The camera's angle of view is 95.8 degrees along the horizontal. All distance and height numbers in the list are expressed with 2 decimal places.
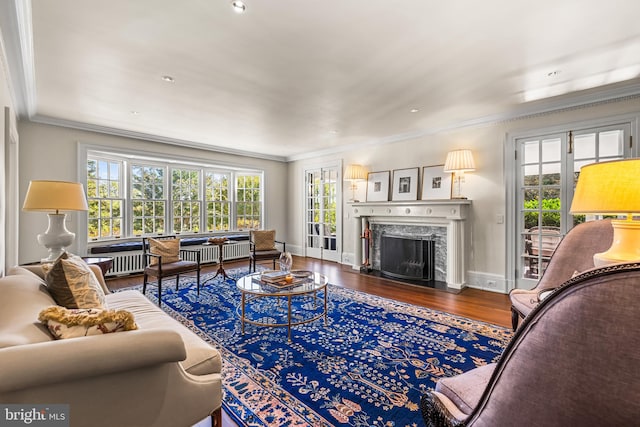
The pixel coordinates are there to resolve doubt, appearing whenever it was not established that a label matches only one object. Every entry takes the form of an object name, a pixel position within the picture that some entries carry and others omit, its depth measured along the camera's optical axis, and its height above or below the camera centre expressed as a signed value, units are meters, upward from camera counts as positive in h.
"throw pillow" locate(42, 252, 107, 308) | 1.63 -0.43
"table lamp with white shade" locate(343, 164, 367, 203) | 5.59 +0.78
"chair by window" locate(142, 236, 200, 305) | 3.54 -0.67
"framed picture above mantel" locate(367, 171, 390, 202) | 5.36 +0.51
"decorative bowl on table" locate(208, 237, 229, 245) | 4.54 -0.44
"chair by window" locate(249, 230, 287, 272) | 4.79 -0.58
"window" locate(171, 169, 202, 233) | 5.76 +0.26
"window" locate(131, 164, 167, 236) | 5.26 +0.25
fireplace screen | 4.64 -0.72
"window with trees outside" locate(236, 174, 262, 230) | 6.74 +0.27
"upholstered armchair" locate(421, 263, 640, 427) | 0.53 -0.30
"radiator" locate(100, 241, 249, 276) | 4.77 -0.83
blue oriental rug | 1.73 -1.15
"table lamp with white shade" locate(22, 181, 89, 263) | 2.56 +0.07
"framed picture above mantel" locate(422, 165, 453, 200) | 4.54 +0.49
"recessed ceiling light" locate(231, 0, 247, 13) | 1.85 +1.34
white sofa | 0.99 -0.61
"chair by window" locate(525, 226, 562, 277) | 3.71 -0.41
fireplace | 4.25 -0.22
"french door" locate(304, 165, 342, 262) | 6.36 +0.00
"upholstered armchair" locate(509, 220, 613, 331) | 2.22 -0.35
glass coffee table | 2.65 -0.72
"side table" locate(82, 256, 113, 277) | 3.43 -0.60
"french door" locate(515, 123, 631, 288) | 3.40 +0.42
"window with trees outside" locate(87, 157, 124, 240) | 4.77 +0.25
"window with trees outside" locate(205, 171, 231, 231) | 6.25 +0.26
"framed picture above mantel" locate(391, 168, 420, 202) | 4.93 +0.51
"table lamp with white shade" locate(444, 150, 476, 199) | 4.18 +0.73
